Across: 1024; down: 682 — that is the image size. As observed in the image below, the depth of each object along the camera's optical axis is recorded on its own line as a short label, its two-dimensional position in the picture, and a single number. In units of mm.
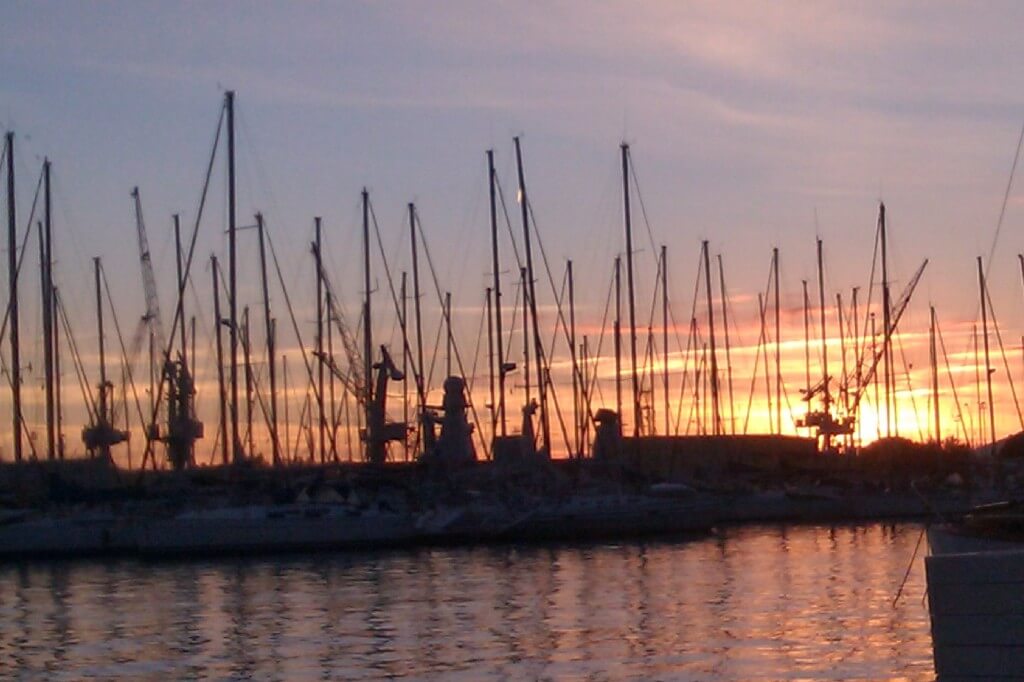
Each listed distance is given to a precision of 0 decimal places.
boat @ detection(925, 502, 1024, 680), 11107
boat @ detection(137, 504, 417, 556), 56125
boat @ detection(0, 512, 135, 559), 56750
